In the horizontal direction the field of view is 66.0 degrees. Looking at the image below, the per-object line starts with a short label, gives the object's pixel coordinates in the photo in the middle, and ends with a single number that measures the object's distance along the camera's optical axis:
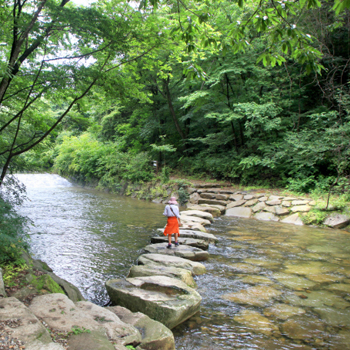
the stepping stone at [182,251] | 5.60
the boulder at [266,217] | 9.96
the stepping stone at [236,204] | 11.46
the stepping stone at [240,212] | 10.70
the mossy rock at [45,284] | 3.24
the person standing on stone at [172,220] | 6.11
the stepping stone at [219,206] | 11.41
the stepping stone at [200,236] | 6.86
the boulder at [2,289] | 2.72
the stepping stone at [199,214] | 9.59
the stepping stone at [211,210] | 10.92
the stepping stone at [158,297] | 3.27
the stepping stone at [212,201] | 12.05
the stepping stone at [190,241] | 6.33
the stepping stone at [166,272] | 4.34
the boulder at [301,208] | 9.57
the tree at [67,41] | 4.14
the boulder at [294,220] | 9.28
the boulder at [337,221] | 8.49
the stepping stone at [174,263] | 4.87
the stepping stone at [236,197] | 11.93
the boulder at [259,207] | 10.68
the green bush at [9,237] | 3.51
